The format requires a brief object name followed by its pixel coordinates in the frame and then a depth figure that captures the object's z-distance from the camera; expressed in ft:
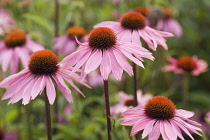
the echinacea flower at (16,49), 3.43
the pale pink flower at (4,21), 3.86
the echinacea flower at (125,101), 3.68
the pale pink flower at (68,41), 3.88
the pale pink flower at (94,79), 4.42
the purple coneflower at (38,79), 2.91
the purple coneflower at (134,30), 3.13
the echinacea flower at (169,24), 4.49
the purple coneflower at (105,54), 2.87
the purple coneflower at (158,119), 2.83
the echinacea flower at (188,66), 3.82
